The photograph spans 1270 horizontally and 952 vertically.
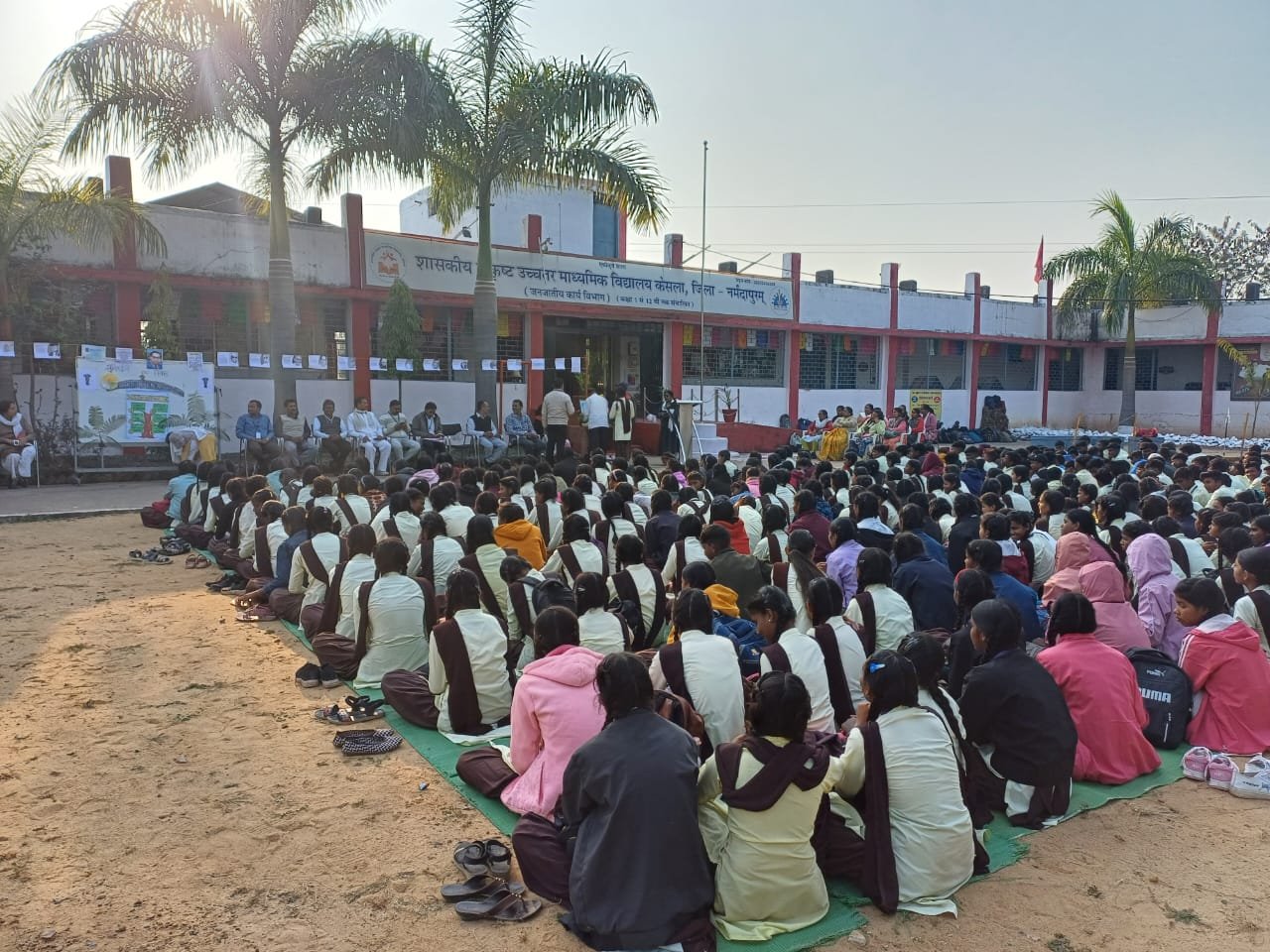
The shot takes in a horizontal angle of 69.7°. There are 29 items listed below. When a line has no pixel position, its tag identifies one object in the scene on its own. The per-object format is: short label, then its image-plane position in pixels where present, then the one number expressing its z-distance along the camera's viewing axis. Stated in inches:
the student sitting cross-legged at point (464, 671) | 188.4
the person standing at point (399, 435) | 597.3
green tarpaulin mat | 127.2
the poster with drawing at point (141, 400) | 530.0
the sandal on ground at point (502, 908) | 130.0
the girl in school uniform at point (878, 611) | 198.7
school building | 605.6
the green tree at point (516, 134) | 556.7
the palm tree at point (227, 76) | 484.4
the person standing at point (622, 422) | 721.6
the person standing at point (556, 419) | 657.6
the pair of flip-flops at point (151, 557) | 359.6
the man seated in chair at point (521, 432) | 656.4
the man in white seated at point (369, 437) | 585.3
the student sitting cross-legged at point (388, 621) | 218.7
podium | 727.1
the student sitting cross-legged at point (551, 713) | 151.2
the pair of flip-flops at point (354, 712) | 201.8
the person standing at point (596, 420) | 687.7
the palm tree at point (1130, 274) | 1000.9
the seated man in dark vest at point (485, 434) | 622.8
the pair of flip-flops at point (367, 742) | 185.0
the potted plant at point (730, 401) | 866.1
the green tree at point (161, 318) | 564.4
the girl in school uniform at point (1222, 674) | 187.5
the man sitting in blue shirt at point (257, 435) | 543.8
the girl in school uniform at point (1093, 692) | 172.9
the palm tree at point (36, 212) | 512.4
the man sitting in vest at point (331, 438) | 574.9
